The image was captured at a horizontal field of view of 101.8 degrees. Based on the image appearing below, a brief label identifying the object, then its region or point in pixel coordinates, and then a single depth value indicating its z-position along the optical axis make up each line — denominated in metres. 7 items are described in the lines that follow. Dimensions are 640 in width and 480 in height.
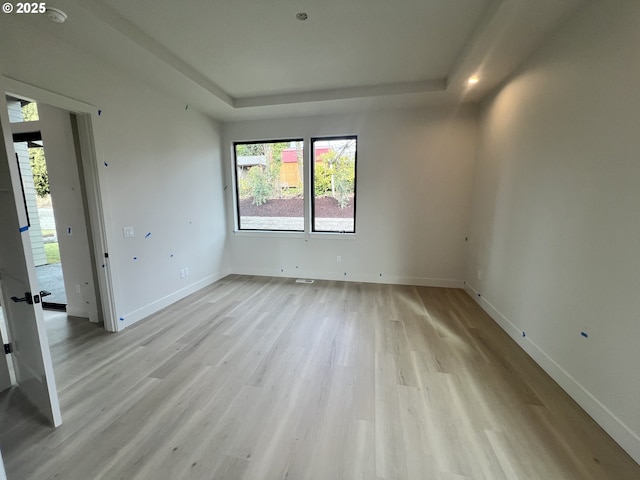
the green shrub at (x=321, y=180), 4.57
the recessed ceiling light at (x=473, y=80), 2.99
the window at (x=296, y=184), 4.51
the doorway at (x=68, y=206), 2.88
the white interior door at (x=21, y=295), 1.50
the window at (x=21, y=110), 4.26
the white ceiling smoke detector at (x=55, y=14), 1.87
